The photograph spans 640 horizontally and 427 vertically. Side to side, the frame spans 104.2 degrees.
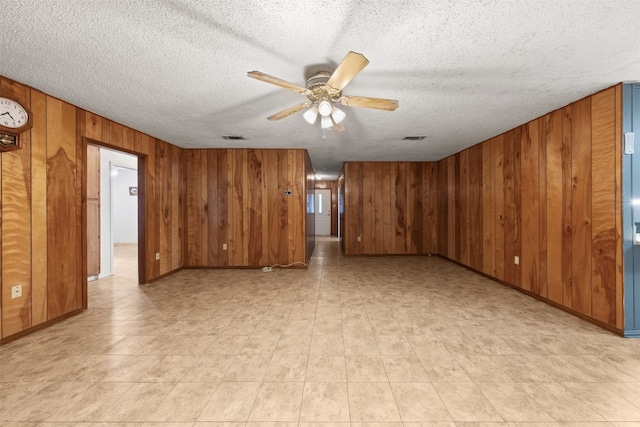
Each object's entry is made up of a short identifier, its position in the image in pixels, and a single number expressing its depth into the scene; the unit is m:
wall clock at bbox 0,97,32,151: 2.21
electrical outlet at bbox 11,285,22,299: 2.30
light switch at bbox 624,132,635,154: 2.33
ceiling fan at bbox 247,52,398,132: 1.67
